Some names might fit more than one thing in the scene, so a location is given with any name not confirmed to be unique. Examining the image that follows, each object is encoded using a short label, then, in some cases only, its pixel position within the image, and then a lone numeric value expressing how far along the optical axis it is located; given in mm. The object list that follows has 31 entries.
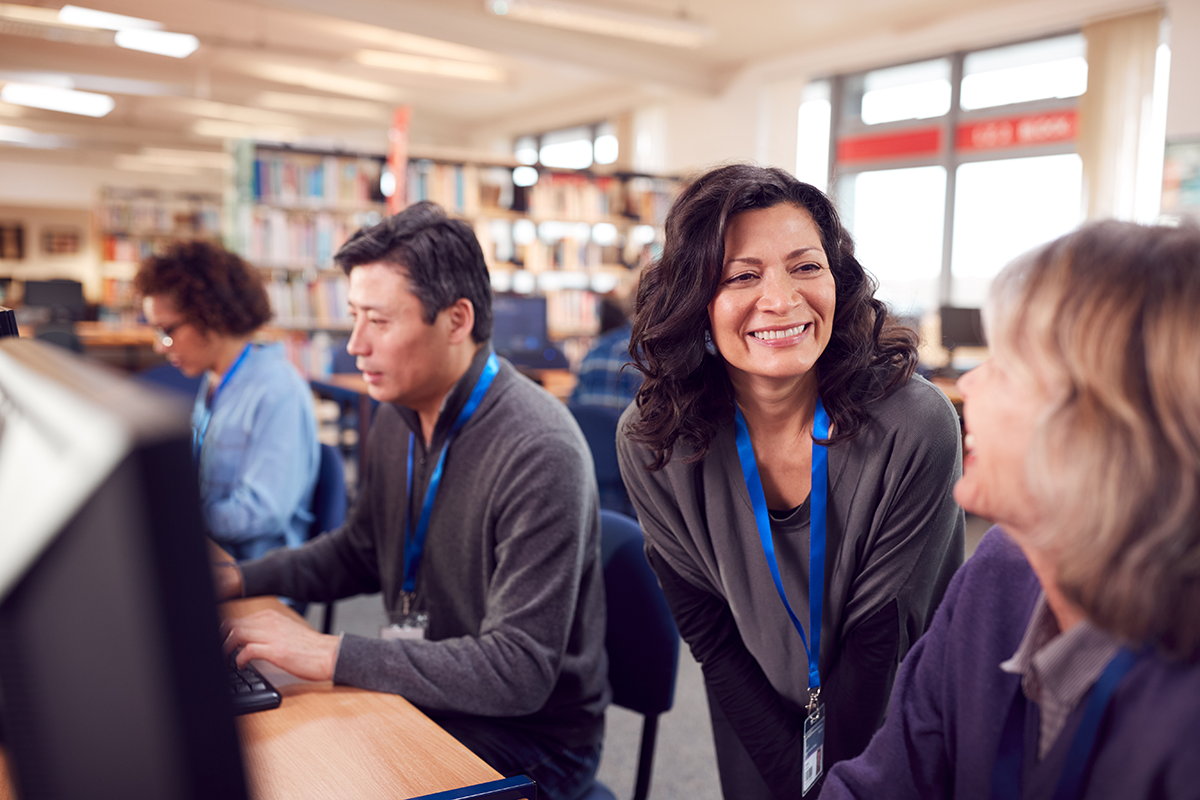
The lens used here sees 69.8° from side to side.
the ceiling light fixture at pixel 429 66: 7887
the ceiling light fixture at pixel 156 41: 6312
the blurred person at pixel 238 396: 2090
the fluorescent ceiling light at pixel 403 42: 7641
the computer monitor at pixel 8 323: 878
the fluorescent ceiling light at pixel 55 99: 9000
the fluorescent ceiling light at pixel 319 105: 10211
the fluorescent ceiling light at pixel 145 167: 13605
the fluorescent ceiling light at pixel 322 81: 9102
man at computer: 1205
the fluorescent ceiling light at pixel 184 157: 12938
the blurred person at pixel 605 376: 3547
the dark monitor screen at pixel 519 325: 5102
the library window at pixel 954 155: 6570
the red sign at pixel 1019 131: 6465
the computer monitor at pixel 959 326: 5760
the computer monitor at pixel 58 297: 10234
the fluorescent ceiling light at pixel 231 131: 11688
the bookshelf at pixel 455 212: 5656
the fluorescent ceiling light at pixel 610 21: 5883
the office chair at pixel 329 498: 2191
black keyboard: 1074
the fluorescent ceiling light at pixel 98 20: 6051
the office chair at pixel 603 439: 2838
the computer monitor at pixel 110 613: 334
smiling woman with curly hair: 1293
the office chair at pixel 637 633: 1458
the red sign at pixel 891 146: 7363
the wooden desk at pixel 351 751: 904
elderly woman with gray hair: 590
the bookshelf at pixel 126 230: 11602
